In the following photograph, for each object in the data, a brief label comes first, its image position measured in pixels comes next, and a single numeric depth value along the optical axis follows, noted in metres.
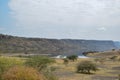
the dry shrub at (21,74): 11.15
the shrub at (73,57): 41.43
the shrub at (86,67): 26.48
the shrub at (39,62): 20.30
